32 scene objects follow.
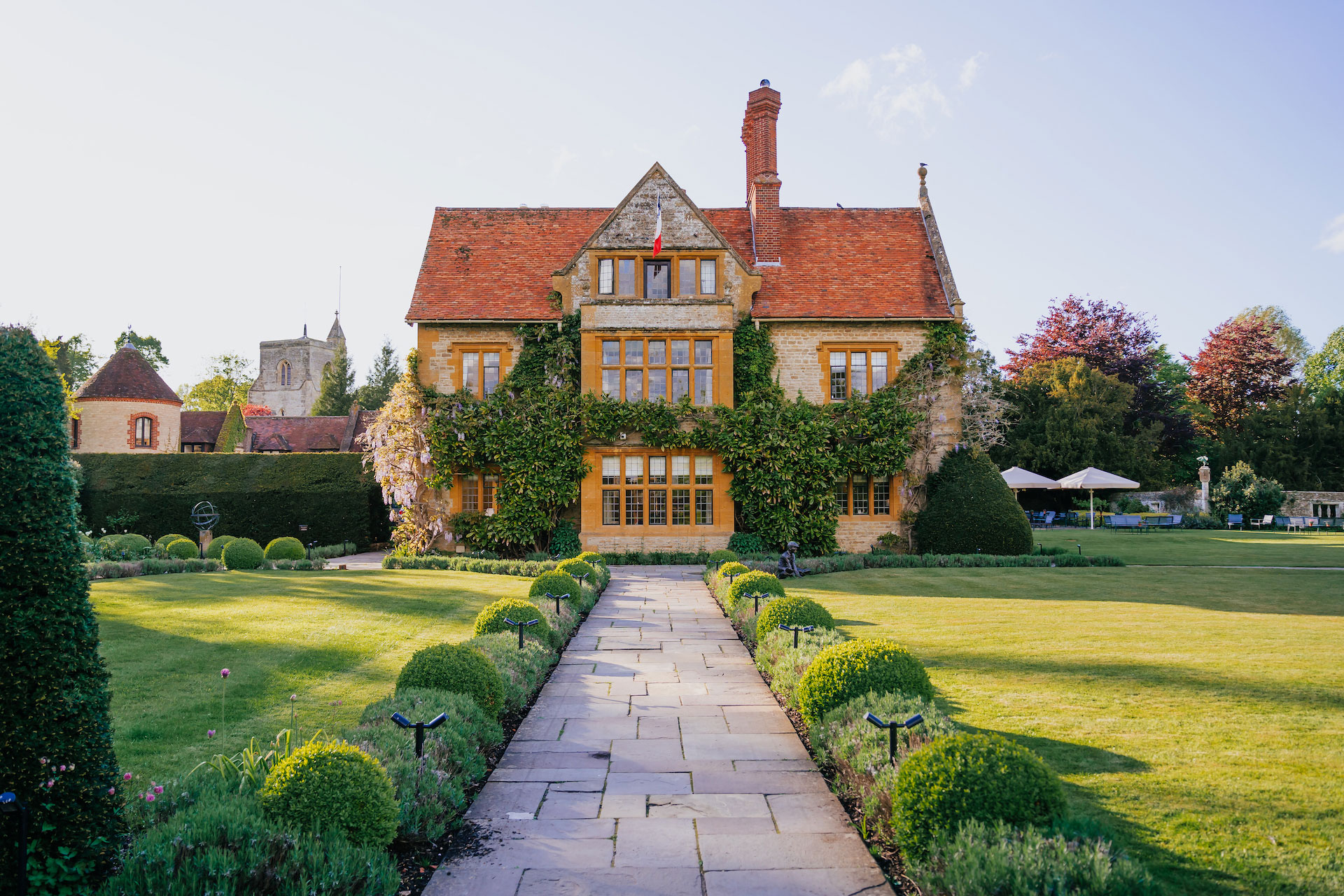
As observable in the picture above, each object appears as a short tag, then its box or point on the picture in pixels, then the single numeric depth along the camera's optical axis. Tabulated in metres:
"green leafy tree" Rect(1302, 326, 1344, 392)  62.53
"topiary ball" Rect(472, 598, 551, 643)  8.88
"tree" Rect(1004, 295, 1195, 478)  45.75
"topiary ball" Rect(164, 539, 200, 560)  19.81
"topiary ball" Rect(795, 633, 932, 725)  6.06
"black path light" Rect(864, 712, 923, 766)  4.50
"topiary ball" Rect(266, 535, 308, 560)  19.91
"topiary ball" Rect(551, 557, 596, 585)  14.18
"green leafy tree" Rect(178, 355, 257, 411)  82.56
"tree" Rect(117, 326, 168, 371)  76.25
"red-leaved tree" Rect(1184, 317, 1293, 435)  48.81
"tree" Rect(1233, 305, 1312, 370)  66.88
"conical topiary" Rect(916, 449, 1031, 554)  20.52
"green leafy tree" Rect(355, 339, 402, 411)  60.44
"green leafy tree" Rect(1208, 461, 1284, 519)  37.34
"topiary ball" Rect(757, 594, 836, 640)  8.56
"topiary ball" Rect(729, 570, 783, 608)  10.73
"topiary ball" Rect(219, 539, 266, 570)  18.52
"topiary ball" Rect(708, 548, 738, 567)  16.75
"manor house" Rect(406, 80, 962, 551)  21.58
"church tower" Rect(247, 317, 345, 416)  81.56
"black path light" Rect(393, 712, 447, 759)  4.61
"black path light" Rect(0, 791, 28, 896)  3.13
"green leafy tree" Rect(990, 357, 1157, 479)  41.16
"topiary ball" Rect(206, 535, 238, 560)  20.49
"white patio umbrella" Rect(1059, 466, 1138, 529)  30.38
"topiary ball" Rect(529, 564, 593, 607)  11.36
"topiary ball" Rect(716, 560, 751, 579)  13.33
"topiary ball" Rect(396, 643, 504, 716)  6.32
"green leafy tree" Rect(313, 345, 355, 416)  63.75
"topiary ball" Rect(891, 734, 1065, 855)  3.82
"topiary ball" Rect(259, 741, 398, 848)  3.97
